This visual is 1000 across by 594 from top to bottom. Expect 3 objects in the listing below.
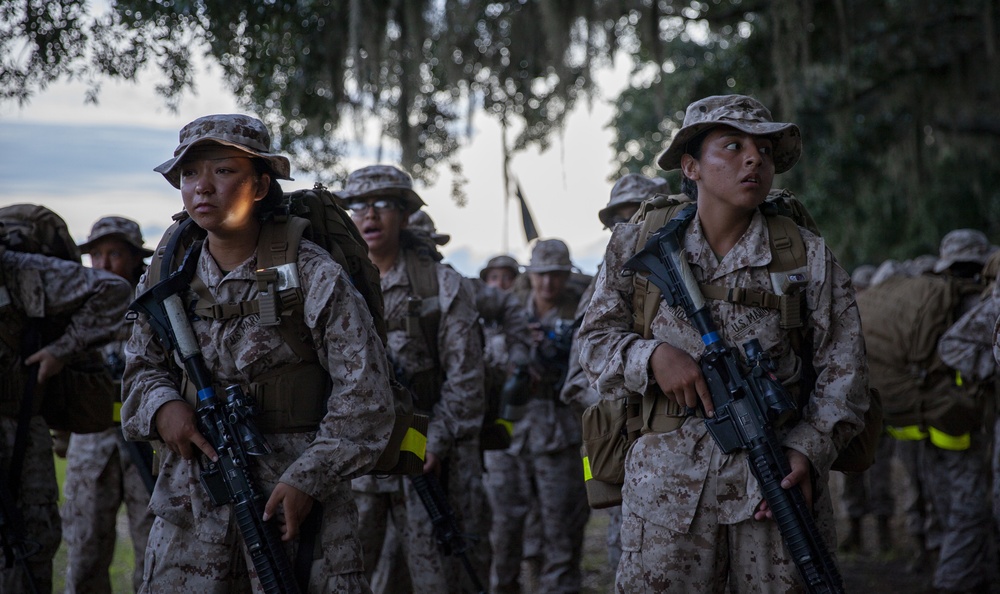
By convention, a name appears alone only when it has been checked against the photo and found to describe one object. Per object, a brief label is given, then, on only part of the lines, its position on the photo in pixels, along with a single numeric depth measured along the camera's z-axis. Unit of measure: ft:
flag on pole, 30.35
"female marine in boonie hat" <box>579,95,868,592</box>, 10.56
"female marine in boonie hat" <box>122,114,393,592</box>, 10.58
